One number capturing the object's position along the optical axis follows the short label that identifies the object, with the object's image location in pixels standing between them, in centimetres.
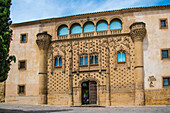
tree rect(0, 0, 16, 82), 1058
